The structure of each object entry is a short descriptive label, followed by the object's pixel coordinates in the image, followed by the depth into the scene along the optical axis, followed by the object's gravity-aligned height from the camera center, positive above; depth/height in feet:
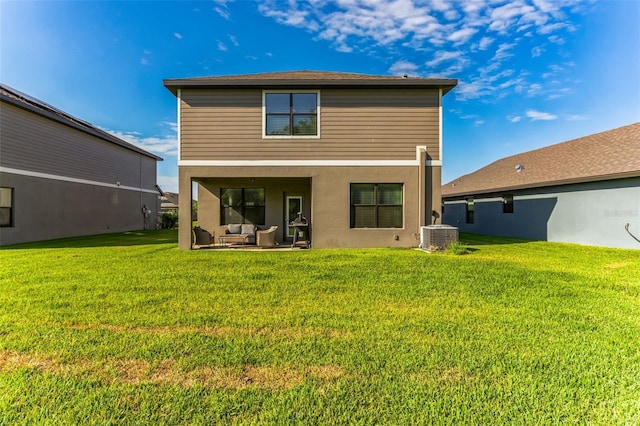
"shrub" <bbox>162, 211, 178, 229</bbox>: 84.64 -1.53
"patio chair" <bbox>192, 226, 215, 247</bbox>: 38.01 -2.87
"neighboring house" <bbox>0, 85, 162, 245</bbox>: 42.14 +6.55
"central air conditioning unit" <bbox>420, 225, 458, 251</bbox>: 32.42 -2.30
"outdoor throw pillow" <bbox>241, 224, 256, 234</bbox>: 41.39 -1.93
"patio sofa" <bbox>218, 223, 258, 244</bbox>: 39.04 -2.56
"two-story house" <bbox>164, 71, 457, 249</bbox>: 35.50 +7.94
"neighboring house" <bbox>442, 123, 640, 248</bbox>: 37.17 +3.35
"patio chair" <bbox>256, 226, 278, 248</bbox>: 37.11 -2.82
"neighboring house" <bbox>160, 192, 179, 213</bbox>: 160.35 +7.90
